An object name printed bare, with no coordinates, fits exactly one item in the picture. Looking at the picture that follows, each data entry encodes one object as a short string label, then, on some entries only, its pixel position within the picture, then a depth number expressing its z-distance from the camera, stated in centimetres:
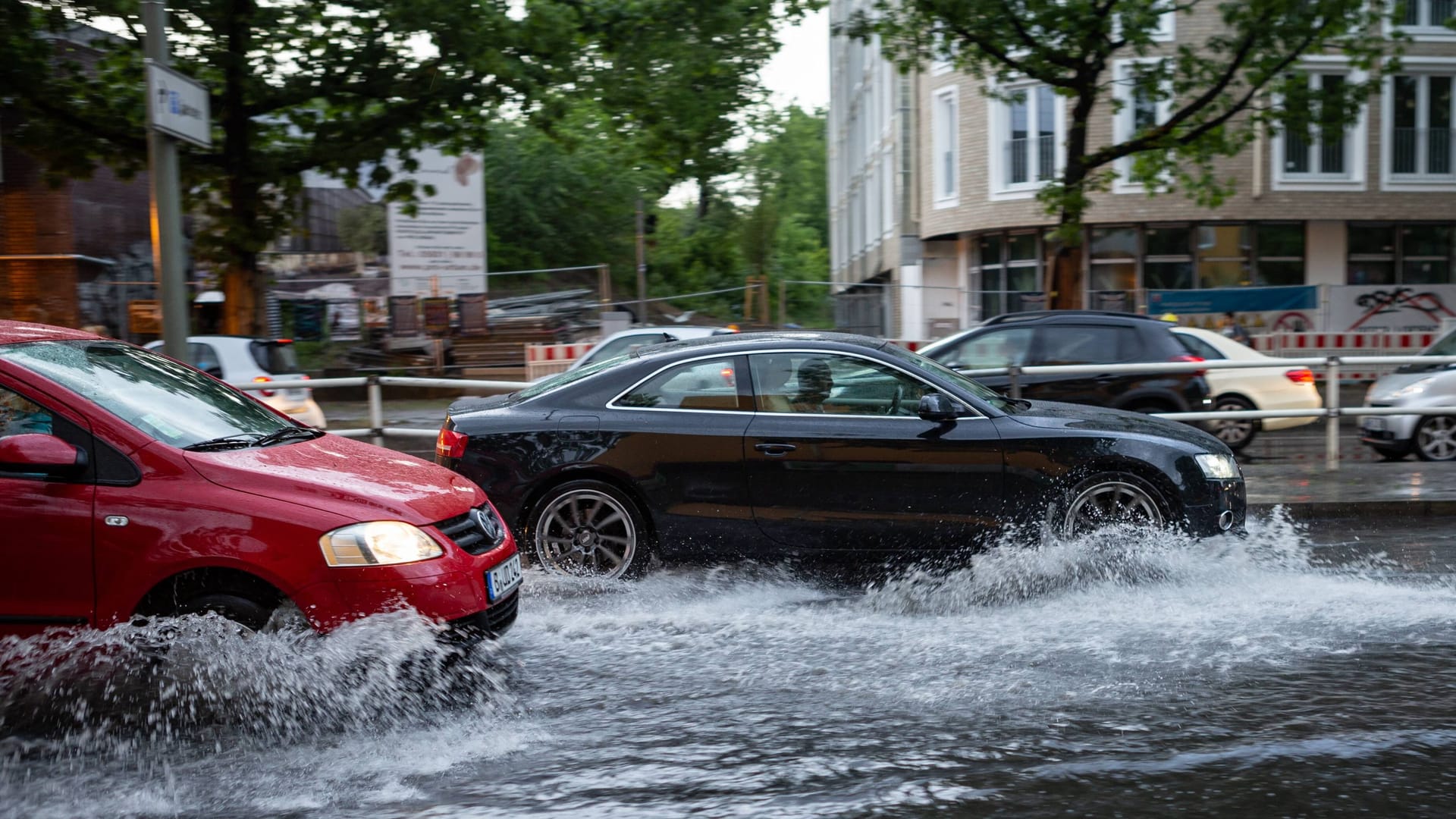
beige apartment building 3117
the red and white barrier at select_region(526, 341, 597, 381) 2453
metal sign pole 838
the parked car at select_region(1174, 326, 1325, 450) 1434
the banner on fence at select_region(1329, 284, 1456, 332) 2798
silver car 1298
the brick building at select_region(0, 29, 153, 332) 2041
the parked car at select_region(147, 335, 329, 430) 1400
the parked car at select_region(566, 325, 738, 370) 1798
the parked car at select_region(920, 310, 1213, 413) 1274
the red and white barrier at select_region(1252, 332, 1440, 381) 2430
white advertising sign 3072
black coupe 724
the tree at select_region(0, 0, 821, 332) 1527
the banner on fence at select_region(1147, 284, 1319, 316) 2673
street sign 811
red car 481
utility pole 2755
